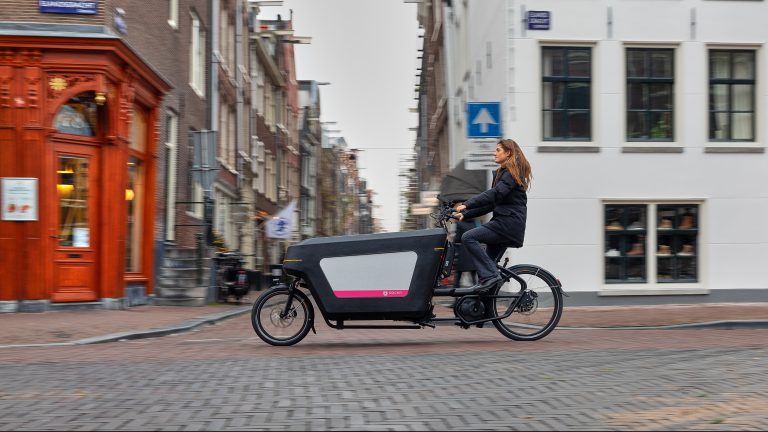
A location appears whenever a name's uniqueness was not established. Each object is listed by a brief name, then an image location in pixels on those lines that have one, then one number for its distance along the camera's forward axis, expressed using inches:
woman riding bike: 348.8
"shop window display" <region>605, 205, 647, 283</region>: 690.2
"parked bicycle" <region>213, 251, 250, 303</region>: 749.9
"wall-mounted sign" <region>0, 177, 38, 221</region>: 556.6
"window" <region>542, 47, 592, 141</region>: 691.4
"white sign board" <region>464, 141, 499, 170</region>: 533.0
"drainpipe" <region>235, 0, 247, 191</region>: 1217.0
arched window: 585.0
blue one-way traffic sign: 538.0
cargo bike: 345.4
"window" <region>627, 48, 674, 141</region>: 697.0
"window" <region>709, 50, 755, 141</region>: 702.5
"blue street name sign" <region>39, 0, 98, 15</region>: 583.2
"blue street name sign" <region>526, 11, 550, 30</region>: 683.4
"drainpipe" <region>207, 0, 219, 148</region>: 1004.6
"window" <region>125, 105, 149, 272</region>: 675.4
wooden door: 580.4
